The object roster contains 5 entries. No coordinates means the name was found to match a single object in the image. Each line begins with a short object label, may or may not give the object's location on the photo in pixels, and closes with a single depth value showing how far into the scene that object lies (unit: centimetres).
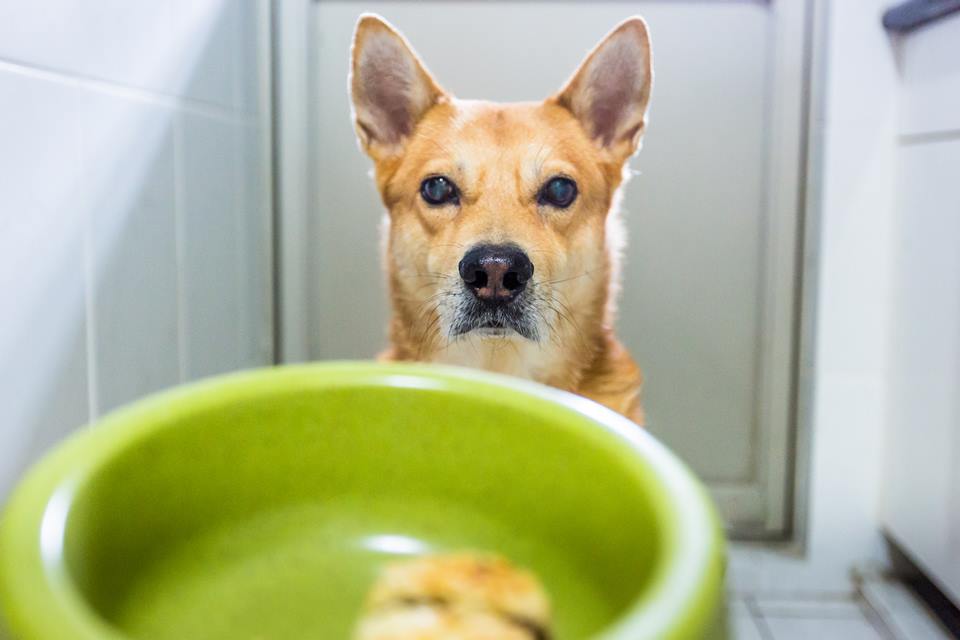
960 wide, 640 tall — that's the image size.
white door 121
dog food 37
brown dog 100
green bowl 37
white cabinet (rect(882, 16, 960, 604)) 113
